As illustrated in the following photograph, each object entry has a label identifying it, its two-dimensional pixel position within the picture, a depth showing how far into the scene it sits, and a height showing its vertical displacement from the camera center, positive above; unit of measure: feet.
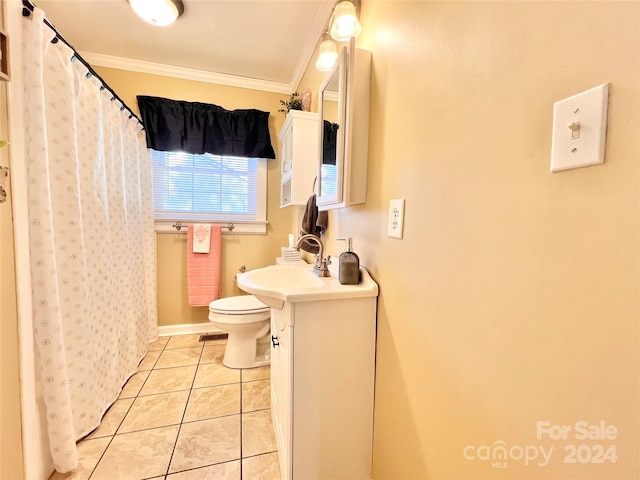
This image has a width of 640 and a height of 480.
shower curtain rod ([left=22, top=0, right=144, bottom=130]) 3.23 +2.53
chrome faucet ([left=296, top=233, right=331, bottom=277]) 4.26 -0.63
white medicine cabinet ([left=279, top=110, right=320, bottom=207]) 5.97 +1.64
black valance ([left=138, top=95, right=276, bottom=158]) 7.47 +2.77
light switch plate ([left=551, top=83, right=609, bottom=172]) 1.33 +0.53
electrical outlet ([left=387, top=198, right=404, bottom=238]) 2.98 +0.10
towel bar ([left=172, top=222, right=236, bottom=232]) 7.97 -0.11
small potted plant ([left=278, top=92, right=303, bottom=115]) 7.04 +3.23
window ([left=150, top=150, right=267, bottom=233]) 7.91 +1.06
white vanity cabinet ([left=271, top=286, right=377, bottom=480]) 3.26 -2.04
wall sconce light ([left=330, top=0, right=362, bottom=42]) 3.66 +2.83
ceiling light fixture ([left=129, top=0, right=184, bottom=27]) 5.12 +4.15
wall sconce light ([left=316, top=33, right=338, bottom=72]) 4.59 +2.95
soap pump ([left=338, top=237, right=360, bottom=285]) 3.59 -0.58
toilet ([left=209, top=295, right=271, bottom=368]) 6.12 -2.47
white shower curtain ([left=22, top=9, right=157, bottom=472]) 3.39 -0.28
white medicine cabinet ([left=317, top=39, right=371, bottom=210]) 3.55 +1.37
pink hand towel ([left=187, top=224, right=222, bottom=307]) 7.90 -1.46
